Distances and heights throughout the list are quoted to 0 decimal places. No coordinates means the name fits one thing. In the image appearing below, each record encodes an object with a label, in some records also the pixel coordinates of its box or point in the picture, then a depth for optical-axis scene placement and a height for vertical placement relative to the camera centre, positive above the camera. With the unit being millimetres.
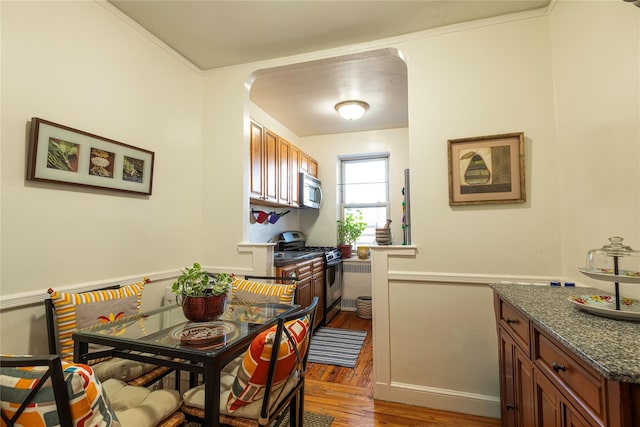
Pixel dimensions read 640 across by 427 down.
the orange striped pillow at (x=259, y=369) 1155 -556
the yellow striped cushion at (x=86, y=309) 1500 -425
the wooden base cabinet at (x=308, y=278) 2994 -567
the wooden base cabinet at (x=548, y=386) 700 -488
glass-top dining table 1139 -478
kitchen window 4801 +639
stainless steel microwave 4224 +550
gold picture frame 1967 +394
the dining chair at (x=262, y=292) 1984 -423
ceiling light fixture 3486 +1402
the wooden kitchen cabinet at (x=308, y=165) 4348 +967
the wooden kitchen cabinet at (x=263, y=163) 3092 +707
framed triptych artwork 1545 +404
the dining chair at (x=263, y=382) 1164 -618
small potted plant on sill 4781 -4
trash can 4137 -1089
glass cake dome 1067 -135
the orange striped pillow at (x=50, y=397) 744 -425
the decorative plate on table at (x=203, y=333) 1280 -477
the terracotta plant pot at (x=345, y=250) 4664 -328
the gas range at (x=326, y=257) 3910 -385
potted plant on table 1462 -324
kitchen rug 2848 -1232
